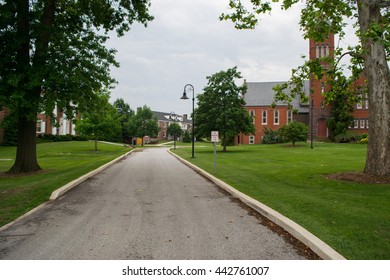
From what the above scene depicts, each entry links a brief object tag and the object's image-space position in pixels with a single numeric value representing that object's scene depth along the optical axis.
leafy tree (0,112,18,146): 45.07
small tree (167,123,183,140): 100.47
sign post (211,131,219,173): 14.96
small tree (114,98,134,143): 102.44
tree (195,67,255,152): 37.38
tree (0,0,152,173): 13.66
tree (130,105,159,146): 80.56
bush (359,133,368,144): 43.15
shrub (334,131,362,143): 46.50
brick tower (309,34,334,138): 53.88
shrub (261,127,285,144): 54.25
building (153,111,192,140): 110.88
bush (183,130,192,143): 93.25
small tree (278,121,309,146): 41.84
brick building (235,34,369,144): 53.31
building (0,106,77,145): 53.48
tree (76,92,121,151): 44.19
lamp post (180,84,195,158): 26.85
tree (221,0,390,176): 11.64
